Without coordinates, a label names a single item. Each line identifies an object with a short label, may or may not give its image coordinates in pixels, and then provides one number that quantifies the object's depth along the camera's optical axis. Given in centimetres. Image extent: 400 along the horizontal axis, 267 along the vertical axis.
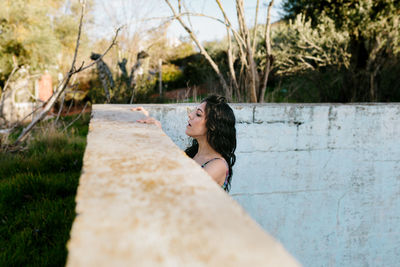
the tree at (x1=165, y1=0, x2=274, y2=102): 367
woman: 208
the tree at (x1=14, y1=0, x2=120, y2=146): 254
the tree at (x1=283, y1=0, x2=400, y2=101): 624
